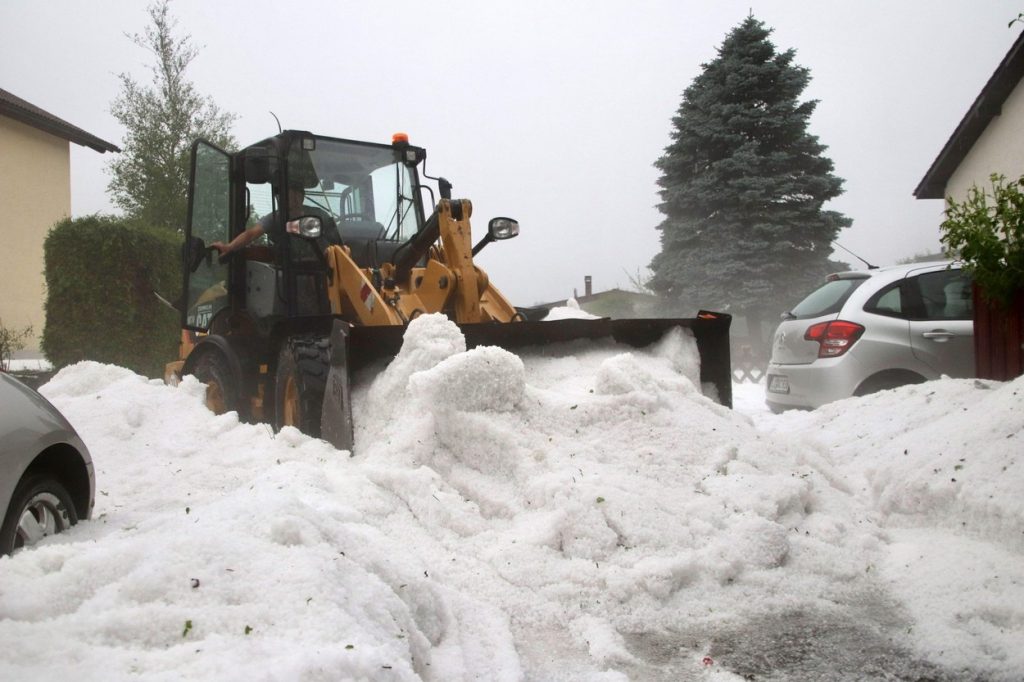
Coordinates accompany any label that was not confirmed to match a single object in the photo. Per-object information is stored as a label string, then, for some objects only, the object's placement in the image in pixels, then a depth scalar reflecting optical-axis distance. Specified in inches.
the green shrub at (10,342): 513.7
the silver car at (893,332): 289.0
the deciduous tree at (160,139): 860.6
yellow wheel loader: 240.2
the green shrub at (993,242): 231.9
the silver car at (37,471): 118.2
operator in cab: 290.7
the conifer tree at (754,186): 881.5
